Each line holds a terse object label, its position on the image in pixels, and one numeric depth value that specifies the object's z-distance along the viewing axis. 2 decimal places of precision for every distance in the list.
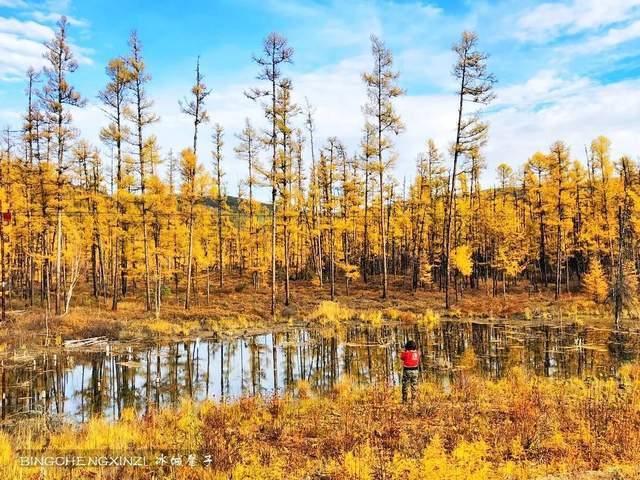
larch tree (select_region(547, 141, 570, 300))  37.03
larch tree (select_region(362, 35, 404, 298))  31.33
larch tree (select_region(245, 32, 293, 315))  27.31
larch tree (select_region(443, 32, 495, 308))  26.86
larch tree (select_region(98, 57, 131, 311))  26.80
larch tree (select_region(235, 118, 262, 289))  28.06
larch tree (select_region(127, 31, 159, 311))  26.98
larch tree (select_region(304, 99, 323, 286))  39.31
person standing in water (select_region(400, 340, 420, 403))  10.12
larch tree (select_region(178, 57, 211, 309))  28.53
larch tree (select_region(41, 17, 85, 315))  24.30
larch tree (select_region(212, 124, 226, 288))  40.50
